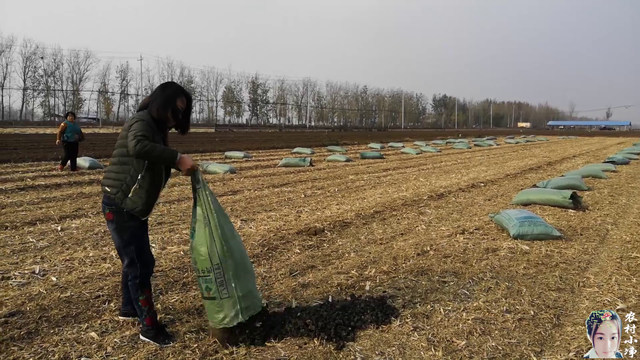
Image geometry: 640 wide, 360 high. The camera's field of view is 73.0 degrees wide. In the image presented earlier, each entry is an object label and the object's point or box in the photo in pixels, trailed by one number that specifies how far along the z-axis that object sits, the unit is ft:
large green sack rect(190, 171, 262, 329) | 8.87
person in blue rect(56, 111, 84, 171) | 32.37
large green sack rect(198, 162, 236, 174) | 35.62
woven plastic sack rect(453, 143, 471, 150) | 75.25
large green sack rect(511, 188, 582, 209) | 22.84
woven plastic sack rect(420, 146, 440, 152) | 65.46
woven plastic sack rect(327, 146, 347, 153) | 59.08
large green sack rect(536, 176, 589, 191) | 28.22
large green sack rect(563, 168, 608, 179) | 35.45
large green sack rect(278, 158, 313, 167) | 42.26
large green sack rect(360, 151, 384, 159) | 52.65
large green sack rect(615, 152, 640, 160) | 55.96
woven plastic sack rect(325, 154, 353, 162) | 47.98
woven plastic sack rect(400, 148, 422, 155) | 61.20
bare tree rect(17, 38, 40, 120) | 135.03
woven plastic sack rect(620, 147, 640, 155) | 66.63
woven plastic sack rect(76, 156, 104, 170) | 35.76
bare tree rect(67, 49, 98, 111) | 147.33
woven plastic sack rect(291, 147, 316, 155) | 56.29
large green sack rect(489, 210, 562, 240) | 17.15
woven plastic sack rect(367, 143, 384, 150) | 69.30
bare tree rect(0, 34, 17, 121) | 127.11
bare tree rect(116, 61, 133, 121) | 145.12
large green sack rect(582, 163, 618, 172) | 40.08
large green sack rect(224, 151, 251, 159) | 48.49
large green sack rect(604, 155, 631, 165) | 49.39
